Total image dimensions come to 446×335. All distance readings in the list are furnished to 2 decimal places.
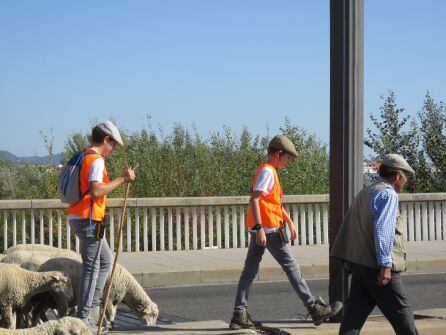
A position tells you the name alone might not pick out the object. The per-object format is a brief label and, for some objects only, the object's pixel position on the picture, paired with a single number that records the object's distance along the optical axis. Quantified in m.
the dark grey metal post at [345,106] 11.84
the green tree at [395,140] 33.62
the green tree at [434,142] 32.71
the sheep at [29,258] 12.18
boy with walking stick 10.62
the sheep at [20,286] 10.90
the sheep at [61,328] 8.27
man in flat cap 9.57
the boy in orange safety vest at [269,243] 11.84
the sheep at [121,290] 11.73
